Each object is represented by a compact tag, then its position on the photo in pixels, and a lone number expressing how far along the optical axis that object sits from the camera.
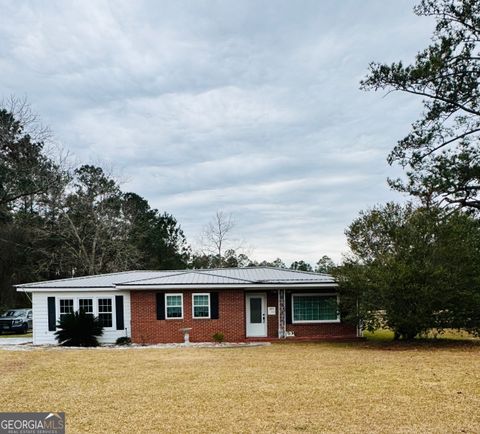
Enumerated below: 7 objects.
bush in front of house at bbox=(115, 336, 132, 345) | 21.06
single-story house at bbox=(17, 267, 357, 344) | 21.09
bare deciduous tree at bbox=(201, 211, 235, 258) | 46.25
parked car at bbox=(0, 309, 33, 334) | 28.08
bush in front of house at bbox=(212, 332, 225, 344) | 20.84
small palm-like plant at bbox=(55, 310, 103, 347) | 20.55
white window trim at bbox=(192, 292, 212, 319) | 21.22
